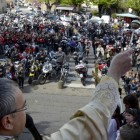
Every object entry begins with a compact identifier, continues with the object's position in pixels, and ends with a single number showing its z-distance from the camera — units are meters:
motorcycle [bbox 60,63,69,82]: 15.04
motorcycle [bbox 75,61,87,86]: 14.91
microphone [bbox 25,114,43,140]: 1.69
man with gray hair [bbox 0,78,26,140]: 1.36
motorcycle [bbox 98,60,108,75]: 14.61
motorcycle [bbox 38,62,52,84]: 15.00
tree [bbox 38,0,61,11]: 54.56
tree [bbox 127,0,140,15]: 41.75
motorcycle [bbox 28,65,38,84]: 14.81
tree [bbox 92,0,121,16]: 45.75
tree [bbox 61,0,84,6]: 49.94
